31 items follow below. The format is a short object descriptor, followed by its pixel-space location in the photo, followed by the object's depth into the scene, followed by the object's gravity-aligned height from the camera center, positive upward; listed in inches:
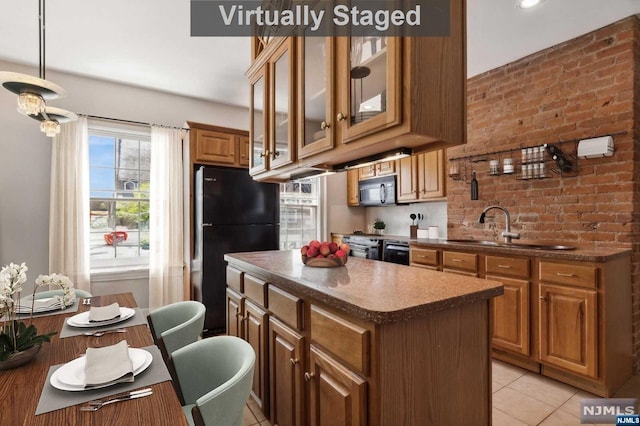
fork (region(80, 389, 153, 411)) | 33.9 -21.6
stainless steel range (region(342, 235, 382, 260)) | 157.8 -18.4
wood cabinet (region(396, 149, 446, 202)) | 147.7 +17.0
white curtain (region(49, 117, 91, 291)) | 126.5 +3.0
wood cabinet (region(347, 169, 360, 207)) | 198.4 +14.8
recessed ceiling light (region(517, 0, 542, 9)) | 88.3 +60.3
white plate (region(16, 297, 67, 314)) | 67.0 -21.3
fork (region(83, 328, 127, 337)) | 55.6 -22.0
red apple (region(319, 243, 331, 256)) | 76.5 -9.3
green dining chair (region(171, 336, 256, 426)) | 48.3 -24.8
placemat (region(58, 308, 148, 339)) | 56.3 -22.0
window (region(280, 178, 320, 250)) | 191.8 -0.6
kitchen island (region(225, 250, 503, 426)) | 41.9 -21.3
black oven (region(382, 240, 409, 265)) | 139.7 -18.8
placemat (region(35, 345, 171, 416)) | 34.7 -21.6
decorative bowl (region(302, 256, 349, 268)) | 74.1 -12.0
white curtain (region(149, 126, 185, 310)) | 144.2 -4.2
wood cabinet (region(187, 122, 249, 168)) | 144.3 +32.3
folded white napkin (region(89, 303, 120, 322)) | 61.2 -20.6
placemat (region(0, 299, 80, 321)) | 64.3 -22.1
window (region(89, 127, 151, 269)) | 143.5 +7.5
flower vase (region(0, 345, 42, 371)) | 42.1 -20.5
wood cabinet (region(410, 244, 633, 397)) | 83.7 -31.4
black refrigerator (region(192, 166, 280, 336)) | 134.6 -6.5
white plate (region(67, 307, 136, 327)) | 59.1 -21.4
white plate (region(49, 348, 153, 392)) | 37.6 -21.1
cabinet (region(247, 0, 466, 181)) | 47.6 +21.4
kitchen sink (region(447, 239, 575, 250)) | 103.9 -12.0
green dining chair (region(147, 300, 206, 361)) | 62.3 -25.2
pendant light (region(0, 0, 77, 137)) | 56.7 +24.5
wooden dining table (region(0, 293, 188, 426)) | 31.9 -21.6
